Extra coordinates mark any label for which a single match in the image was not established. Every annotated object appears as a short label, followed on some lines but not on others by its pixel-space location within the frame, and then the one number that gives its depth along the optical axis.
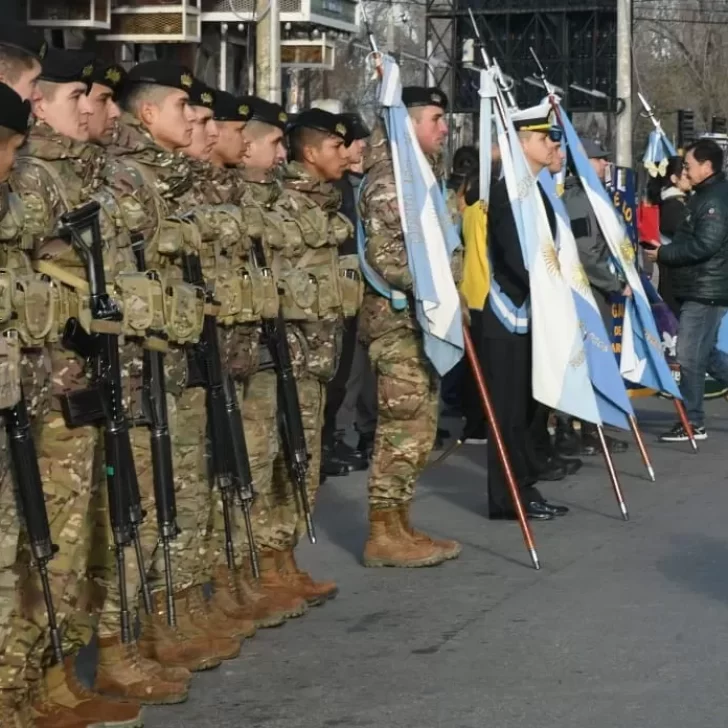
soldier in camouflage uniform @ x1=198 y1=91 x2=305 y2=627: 10.32
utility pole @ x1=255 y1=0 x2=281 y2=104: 27.05
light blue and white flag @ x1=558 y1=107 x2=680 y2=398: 17.56
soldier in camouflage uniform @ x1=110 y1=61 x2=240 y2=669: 9.38
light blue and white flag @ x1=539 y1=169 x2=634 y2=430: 14.59
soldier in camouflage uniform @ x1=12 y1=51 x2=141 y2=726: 7.93
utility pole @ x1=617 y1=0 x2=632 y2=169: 43.73
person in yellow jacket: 13.83
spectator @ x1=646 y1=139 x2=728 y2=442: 19.07
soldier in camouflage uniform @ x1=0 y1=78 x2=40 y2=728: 7.34
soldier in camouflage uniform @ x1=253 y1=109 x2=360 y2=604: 11.20
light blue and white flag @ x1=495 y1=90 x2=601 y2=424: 13.78
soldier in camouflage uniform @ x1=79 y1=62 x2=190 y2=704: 8.63
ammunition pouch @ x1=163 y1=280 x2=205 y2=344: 8.90
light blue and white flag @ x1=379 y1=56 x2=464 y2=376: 12.39
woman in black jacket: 22.09
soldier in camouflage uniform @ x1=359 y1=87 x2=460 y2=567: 12.49
